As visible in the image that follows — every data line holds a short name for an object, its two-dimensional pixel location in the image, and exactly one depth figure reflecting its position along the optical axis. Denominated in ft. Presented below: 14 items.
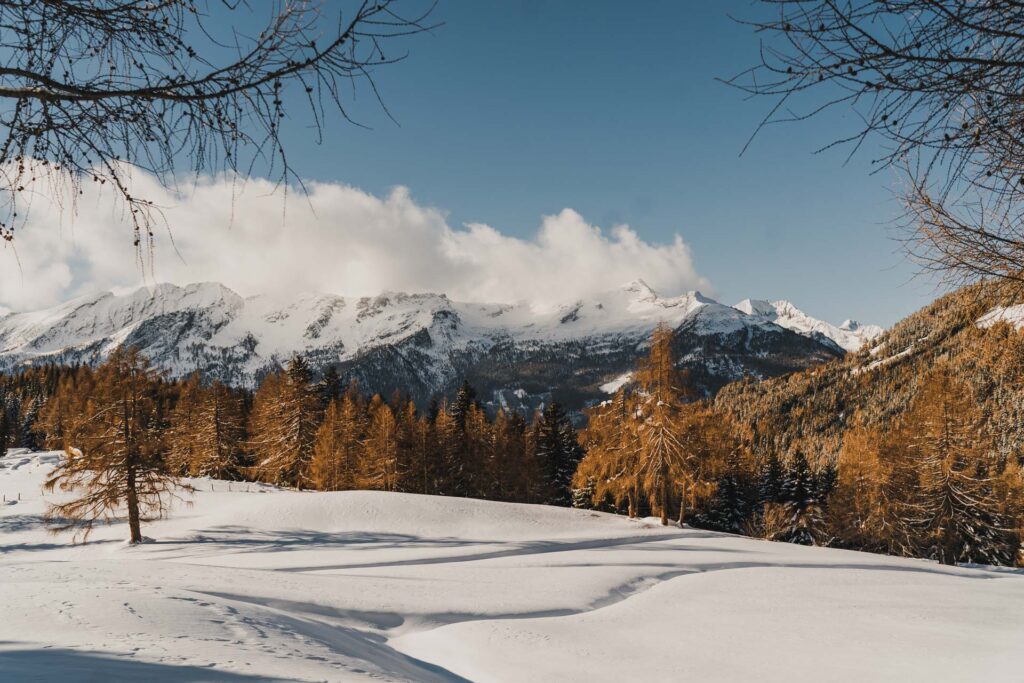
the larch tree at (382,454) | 116.37
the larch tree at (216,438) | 125.49
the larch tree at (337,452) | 114.01
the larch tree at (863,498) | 85.87
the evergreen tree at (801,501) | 119.03
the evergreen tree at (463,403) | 141.35
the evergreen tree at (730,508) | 138.72
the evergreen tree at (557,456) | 137.28
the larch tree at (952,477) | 76.38
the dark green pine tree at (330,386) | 149.59
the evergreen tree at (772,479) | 134.32
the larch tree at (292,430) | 117.08
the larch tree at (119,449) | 65.46
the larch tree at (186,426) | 126.00
